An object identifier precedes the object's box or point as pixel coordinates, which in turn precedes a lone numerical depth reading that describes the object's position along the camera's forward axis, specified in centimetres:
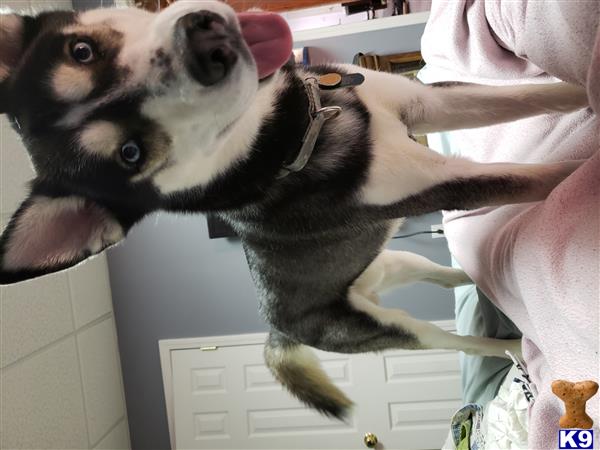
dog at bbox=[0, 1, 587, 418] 85
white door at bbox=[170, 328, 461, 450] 330
